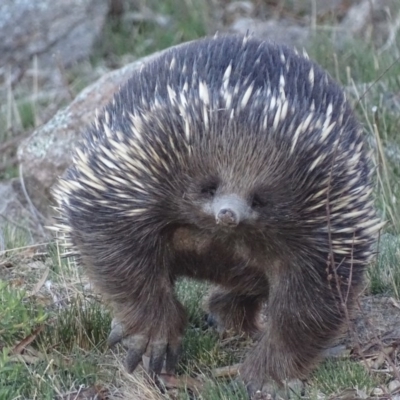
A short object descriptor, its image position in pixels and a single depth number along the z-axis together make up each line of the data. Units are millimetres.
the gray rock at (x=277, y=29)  16975
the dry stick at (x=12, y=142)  15750
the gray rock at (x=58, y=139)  13672
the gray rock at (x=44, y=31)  19031
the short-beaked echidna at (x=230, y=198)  6492
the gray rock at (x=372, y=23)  16420
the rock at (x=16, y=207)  12851
